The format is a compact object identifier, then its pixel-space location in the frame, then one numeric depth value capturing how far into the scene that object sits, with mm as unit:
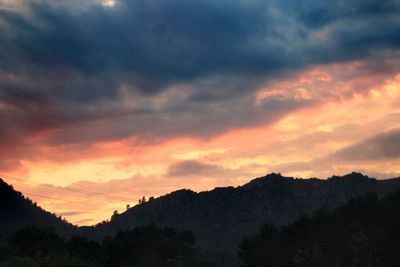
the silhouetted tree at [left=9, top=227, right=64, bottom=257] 130750
